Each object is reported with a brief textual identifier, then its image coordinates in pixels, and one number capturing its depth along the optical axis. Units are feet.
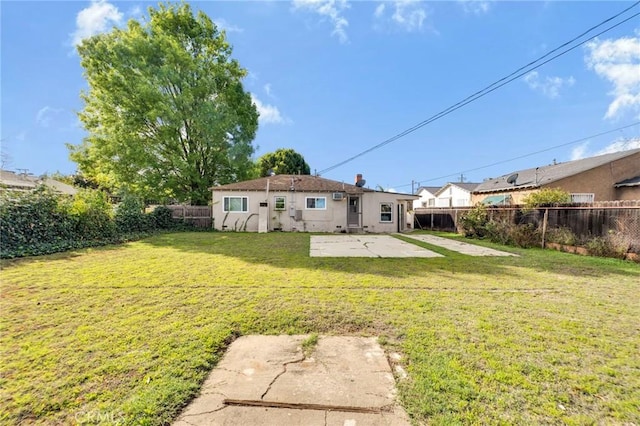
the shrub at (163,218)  50.38
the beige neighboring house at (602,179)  54.03
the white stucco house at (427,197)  104.00
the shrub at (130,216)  40.53
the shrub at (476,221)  43.29
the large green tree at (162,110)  53.52
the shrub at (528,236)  34.19
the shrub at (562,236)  30.48
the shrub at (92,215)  31.91
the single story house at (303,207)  55.16
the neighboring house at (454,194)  85.15
